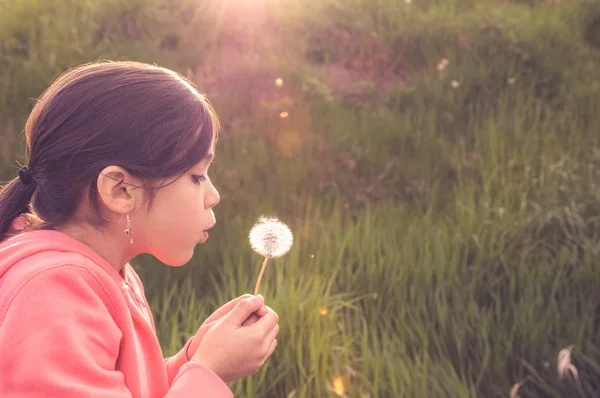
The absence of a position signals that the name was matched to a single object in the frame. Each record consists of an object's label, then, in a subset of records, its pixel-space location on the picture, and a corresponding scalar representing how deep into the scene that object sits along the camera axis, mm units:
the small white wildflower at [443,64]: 4121
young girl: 1110
